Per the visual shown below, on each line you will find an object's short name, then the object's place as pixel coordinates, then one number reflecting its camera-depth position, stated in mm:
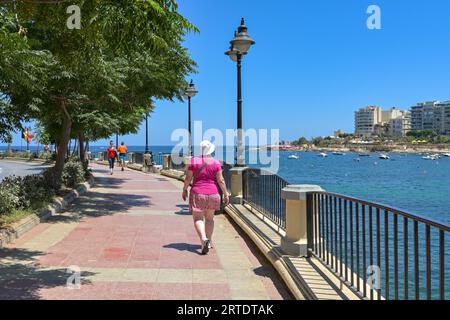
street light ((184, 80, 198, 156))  24094
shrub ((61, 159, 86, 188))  16734
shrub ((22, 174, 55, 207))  11570
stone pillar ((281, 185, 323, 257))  6477
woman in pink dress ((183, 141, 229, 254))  7832
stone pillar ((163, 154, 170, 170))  29609
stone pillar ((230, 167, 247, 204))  12312
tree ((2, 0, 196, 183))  5199
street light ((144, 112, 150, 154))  33875
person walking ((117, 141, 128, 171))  32219
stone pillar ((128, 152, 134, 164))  40903
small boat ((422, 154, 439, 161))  152300
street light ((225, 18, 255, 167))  12188
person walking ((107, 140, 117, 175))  27234
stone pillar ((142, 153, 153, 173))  32034
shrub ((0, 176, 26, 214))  9812
